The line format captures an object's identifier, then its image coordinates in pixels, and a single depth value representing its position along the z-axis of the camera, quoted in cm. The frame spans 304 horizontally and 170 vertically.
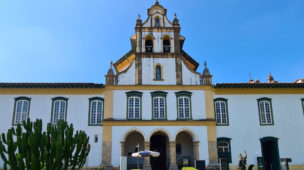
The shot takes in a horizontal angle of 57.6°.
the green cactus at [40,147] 1277
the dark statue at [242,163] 2019
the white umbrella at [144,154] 1902
